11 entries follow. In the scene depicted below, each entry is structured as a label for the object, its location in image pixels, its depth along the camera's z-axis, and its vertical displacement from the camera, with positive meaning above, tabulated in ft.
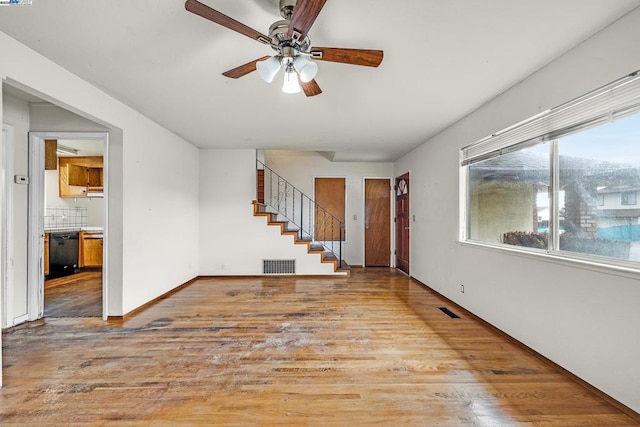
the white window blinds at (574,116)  5.85 +2.49
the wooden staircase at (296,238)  18.05 -1.56
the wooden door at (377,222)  21.81 -0.62
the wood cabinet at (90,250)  18.67 -2.41
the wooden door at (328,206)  21.75 +0.63
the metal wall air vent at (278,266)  18.04 -3.37
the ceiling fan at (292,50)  4.76 +3.46
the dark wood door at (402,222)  19.31 -0.60
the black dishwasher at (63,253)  16.80 -2.43
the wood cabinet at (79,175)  19.19 +2.75
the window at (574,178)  6.02 +0.98
